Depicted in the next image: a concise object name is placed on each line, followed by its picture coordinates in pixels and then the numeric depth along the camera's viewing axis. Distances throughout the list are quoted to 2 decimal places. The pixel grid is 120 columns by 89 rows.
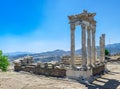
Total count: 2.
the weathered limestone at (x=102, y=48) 17.17
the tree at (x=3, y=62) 19.95
